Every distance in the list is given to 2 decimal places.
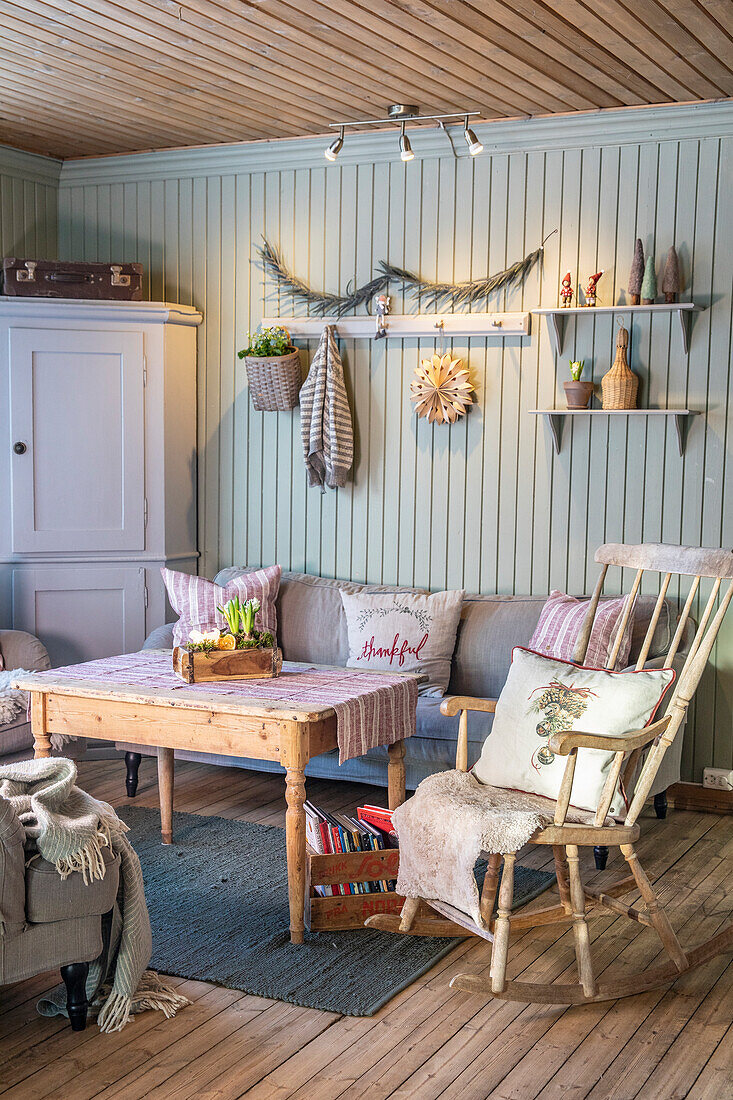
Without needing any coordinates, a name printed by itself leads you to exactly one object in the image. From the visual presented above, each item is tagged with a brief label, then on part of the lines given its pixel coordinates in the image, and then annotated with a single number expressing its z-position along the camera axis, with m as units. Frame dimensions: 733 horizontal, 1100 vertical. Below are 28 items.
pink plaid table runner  3.21
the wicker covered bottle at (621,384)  4.42
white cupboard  5.09
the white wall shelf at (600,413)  4.39
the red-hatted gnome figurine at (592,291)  4.49
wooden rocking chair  2.70
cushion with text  4.52
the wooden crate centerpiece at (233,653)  3.41
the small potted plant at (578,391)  4.51
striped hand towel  4.99
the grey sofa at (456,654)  4.23
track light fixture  4.31
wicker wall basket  5.04
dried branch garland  4.73
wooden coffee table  3.06
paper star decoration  4.82
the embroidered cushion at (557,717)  2.89
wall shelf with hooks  4.72
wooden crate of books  3.19
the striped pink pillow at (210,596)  4.65
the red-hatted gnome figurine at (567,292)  4.53
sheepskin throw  2.69
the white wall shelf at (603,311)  4.34
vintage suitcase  5.10
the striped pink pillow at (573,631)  4.00
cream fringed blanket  2.56
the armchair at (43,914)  2.51
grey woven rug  2.89
